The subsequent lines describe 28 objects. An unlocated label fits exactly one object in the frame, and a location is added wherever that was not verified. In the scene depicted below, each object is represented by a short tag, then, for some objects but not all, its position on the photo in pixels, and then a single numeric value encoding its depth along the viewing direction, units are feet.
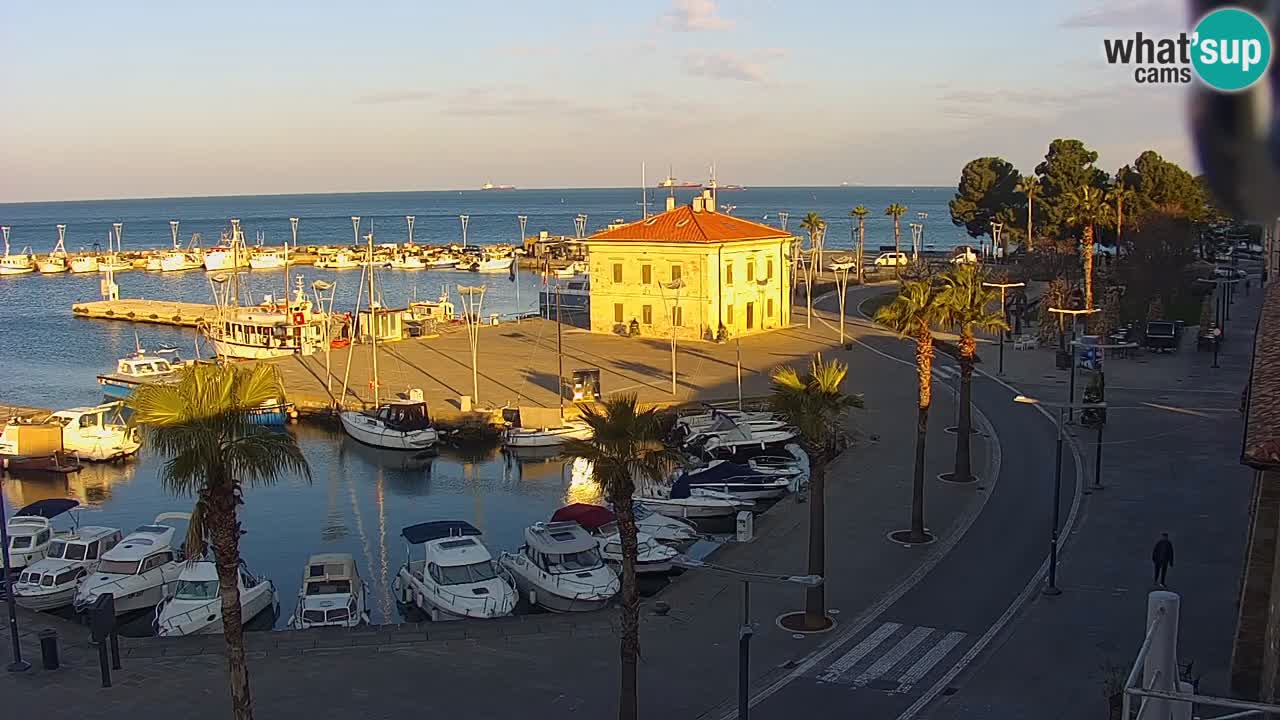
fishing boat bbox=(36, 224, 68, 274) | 508.53
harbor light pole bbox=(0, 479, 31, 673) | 74.13
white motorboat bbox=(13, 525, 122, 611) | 97.25
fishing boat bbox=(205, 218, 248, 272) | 491.31
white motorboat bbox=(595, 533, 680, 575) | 101.60
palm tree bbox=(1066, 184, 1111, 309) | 187.73
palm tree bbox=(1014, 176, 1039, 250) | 308.23
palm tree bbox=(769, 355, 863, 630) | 77.47
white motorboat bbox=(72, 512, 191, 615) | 96.27
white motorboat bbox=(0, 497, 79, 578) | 105.29
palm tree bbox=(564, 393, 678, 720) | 60.29
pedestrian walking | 80.95
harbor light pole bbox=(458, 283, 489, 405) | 176.43
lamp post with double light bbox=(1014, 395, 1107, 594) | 81.61
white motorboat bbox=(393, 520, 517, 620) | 91.30
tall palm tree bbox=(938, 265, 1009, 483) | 104.58
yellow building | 220.23
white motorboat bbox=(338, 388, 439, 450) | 159.33
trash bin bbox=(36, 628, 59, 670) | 73.77
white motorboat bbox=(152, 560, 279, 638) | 88.38
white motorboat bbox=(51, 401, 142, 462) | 159.02
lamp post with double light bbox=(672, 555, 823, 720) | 60.03
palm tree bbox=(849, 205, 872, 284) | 337.39
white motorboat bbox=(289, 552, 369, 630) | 88.89
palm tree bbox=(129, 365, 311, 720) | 53.88
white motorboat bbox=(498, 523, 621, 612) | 92.84
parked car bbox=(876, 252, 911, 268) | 387.55
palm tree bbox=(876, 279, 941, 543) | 103.04
